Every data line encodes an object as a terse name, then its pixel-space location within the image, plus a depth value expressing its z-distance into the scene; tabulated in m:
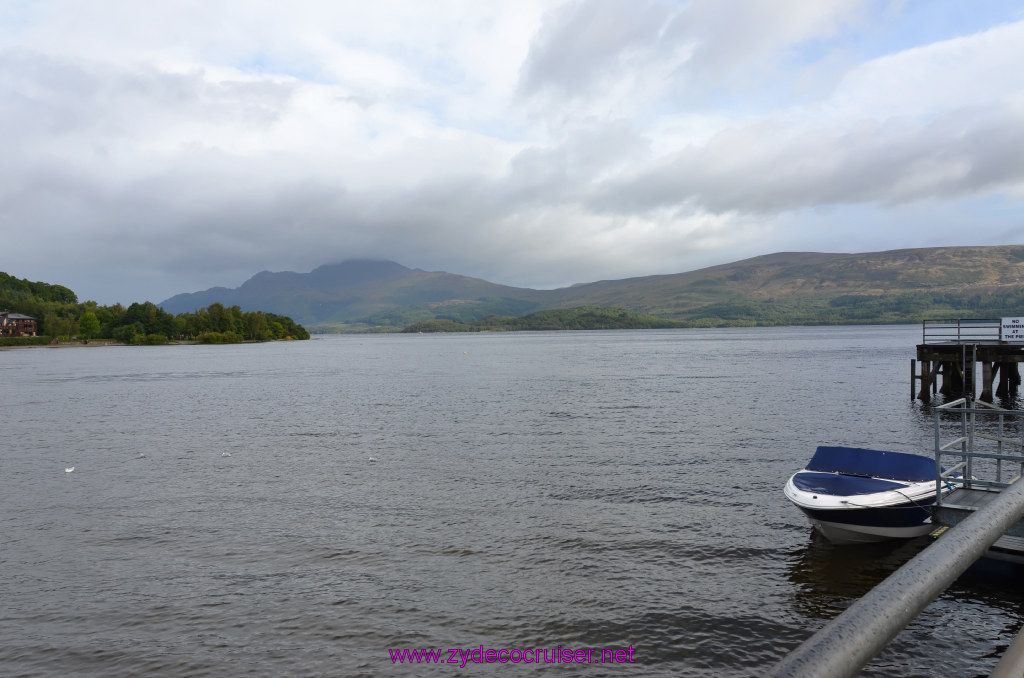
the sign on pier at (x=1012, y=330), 47.12
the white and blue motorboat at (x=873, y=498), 17.72
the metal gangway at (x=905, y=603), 2.21
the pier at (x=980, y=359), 47.53
